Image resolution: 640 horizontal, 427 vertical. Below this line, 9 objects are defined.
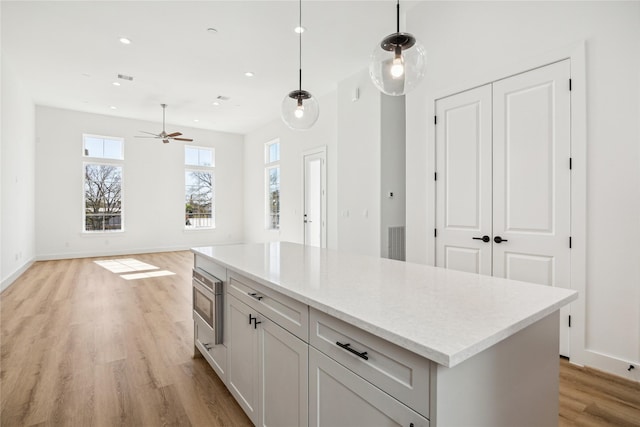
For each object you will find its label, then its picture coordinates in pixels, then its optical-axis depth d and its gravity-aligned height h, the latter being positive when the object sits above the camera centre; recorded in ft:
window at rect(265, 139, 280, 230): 28.09 +2.38
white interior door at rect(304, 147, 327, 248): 21.52 +0.84
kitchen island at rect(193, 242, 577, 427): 2.94 -1.49
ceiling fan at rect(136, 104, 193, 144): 21.95 +5.18
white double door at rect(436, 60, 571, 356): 8.56 +0.90
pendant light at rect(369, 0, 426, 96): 5.81 +2.73
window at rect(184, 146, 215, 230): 30.27 +2.16
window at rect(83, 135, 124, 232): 25.84 +2.13
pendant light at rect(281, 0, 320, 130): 8.76 +2.74
